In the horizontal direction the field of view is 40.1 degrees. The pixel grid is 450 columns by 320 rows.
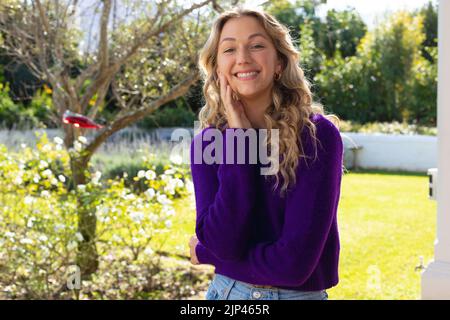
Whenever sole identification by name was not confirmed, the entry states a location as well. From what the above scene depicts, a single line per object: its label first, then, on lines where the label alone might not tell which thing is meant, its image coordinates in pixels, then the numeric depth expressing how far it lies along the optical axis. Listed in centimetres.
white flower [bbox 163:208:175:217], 420
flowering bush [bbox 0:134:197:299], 399
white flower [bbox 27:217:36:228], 395
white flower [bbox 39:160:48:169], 412
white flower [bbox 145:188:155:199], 409
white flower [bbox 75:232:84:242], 385
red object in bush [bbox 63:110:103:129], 362
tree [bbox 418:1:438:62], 1556
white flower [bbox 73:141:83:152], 407
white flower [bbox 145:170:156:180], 401
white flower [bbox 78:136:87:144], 405
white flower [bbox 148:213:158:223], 418
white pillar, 286
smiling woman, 134
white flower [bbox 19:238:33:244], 380
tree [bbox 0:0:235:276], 425
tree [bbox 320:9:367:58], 1541
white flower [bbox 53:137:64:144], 393
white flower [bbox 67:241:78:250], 383
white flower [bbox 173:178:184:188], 416
